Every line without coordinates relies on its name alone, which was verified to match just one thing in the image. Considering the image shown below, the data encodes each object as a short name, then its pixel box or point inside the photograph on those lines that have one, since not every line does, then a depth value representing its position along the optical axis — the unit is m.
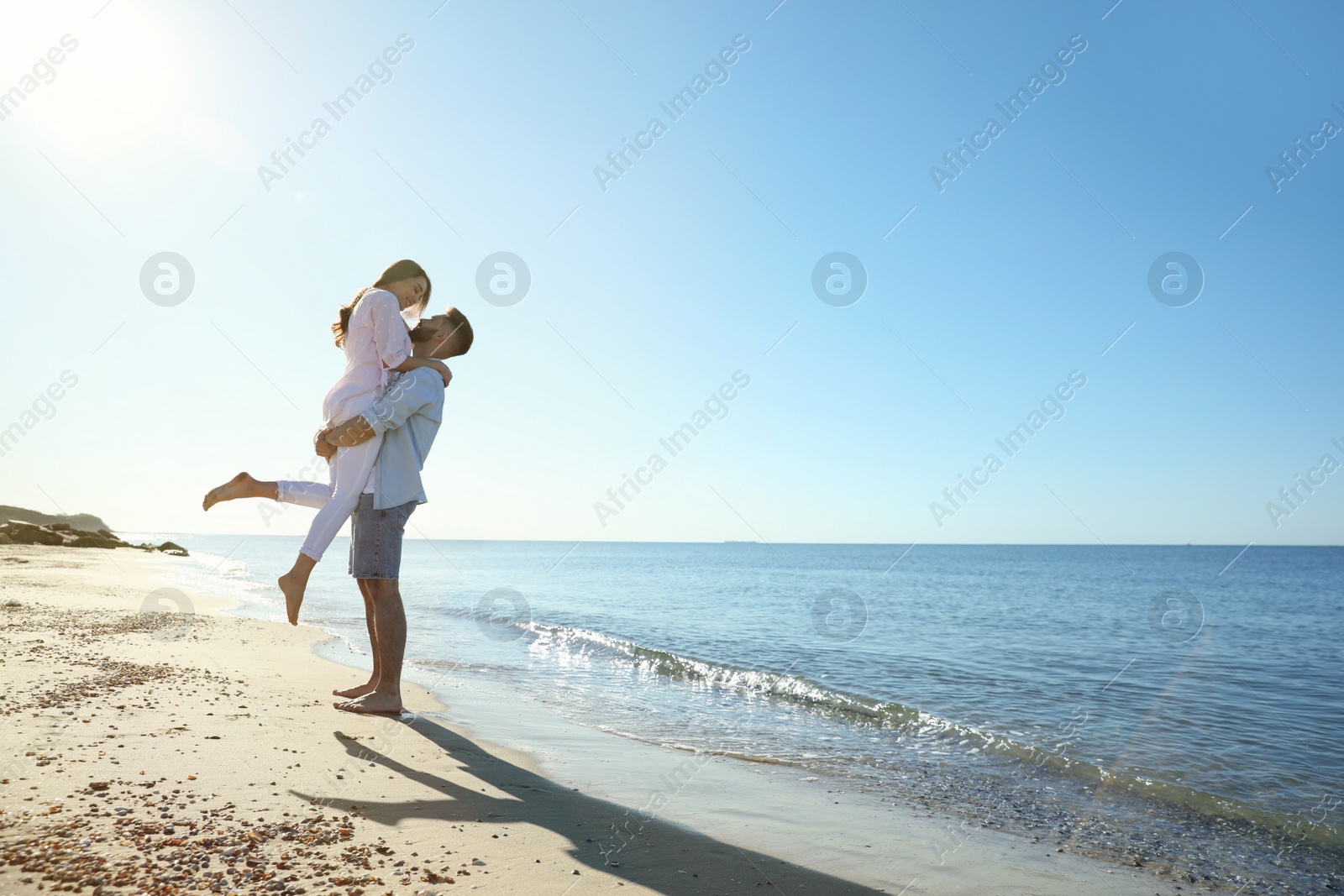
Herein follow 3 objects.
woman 4.33
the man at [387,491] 4.36
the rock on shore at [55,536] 29.95
